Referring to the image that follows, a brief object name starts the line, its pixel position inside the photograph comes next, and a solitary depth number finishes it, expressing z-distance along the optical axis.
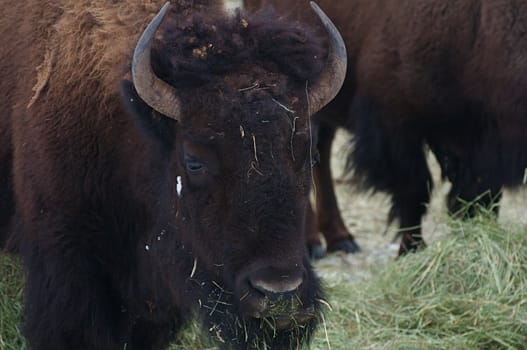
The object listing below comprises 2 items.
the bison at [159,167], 7.79
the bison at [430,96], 13.17
